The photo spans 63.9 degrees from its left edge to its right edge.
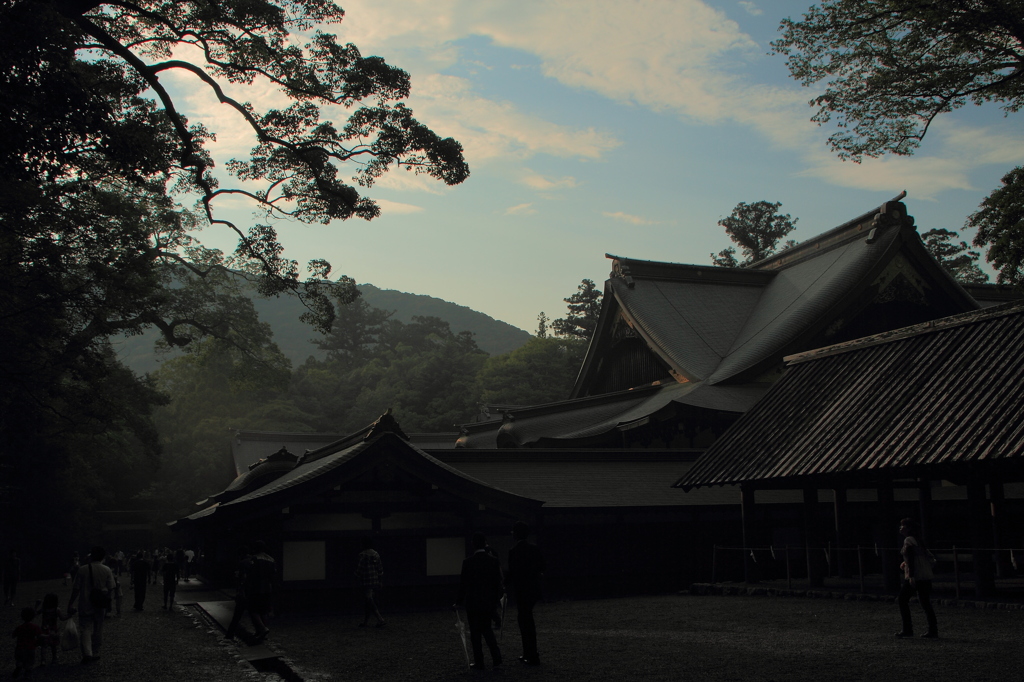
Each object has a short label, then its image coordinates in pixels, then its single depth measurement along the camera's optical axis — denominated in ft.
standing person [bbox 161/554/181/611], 67.31
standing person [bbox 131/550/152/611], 67.56
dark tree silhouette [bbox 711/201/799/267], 230.27
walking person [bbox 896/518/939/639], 32.83
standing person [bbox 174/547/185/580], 113.19
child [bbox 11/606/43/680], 31.94
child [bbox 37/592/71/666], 35.68
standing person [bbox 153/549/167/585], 118.62
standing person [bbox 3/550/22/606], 78.64
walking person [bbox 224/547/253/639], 39.27
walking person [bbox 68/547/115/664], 36.29
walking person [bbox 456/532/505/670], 29.78
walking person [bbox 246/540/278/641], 38.60
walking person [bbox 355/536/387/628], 44.81
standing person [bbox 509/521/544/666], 30.22
